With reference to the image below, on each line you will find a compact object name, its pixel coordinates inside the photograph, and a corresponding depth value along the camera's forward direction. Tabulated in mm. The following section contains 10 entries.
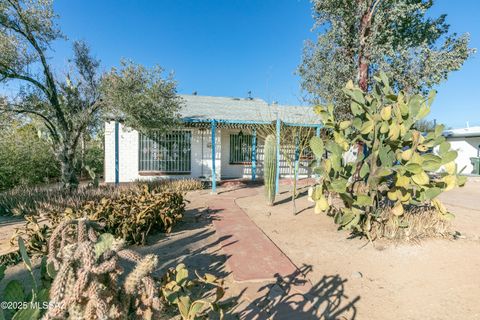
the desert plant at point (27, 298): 1126
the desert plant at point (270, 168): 7521
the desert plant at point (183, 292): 1330
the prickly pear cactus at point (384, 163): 4246
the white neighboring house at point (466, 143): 18453
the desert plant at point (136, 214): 4492
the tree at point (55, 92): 6586
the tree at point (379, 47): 8516
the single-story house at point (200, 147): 11570
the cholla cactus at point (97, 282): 1048
